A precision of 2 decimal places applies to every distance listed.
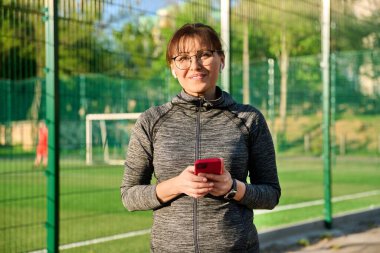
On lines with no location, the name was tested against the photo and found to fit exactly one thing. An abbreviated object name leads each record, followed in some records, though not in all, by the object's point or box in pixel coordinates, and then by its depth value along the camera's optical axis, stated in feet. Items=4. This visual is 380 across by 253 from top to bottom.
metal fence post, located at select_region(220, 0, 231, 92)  21.33
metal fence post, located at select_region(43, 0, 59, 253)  16.03
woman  7.57
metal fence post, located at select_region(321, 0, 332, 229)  27.63
